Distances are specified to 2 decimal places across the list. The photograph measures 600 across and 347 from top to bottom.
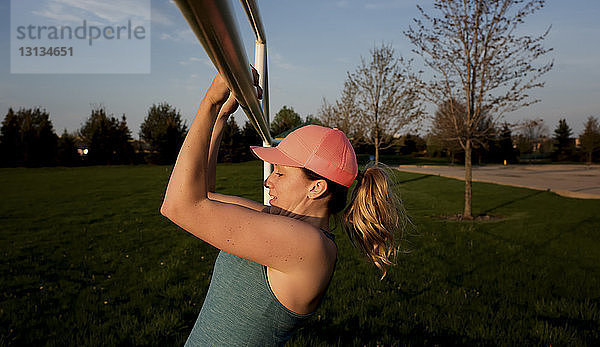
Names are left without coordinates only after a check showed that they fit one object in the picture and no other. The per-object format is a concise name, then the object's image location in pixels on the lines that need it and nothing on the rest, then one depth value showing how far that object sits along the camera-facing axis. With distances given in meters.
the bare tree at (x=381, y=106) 17.98
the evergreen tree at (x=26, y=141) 30.92
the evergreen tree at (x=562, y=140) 52.69
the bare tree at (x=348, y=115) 20.34
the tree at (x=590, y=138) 43.84
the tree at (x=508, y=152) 52.29
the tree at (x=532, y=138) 53.94
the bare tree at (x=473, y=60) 10.30
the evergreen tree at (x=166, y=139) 35.12
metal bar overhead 0.62
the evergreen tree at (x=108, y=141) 34.94
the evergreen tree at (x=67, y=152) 33.06
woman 1.16
